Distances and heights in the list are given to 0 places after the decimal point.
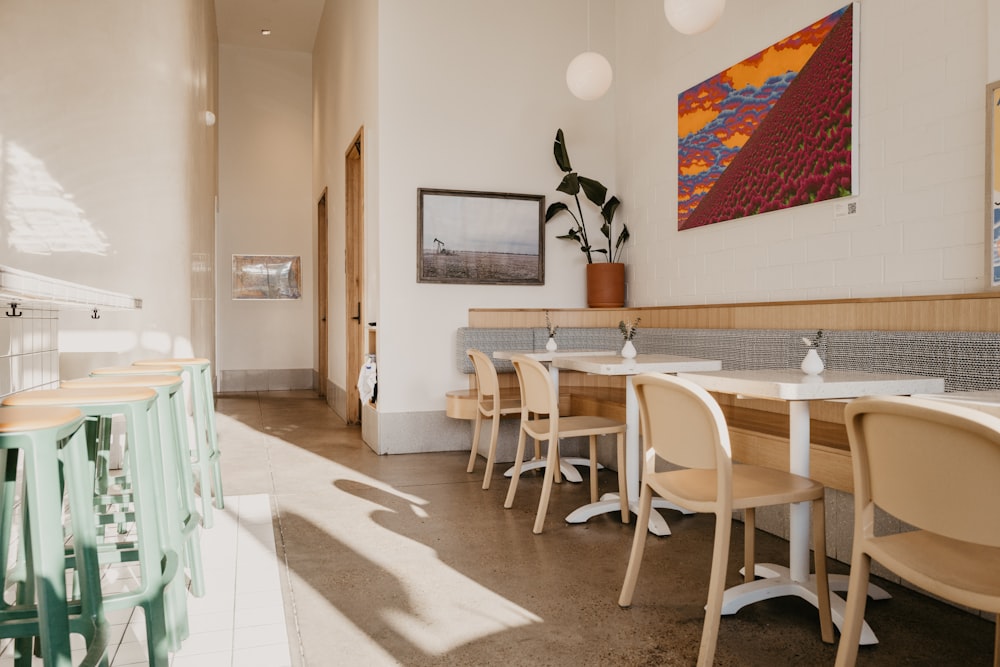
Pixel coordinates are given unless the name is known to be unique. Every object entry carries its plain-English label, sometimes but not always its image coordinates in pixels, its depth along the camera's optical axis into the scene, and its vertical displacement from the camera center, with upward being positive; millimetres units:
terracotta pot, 5516 +253
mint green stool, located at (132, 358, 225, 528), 3004 -525
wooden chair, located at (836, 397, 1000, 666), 1318 -384
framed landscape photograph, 5270 +607
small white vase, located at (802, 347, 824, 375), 2559 -184
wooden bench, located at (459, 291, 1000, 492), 2797 -151
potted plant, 5387 +658
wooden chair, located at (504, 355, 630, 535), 3287 -572
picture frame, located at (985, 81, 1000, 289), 2811 +535
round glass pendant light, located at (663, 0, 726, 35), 3283 +1459
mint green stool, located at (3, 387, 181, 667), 1620 -456
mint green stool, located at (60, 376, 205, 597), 1978 -483
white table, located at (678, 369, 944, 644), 2252 -378
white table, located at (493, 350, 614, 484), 4234 -931
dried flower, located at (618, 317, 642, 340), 3751 -93
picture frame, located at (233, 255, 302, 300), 9719 +538
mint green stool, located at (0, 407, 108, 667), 1233 -421
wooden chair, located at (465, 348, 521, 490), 4090 -573
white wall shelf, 1382 +61
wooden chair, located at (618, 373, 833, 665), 1981 -548
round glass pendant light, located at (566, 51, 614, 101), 4422 +1555
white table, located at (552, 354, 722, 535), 3207 -457
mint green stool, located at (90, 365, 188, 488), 2639 -478
